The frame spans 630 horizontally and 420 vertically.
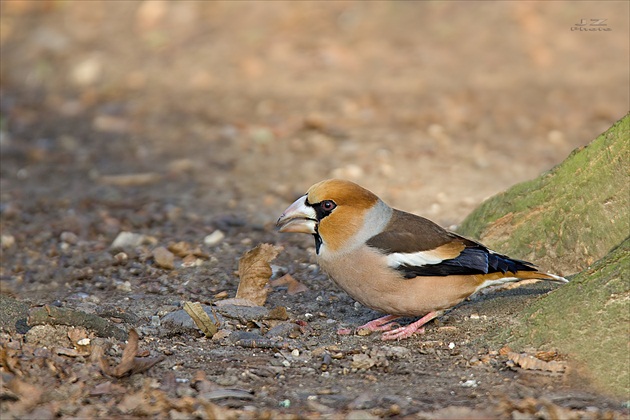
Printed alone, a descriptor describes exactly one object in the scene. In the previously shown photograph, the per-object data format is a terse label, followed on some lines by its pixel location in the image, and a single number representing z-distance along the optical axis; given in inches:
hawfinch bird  388.2
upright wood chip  438.9
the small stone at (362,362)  345.1
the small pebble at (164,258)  498.9
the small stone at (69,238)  553.4
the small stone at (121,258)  512.4
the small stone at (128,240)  542.9
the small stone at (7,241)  555.8
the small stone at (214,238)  539.9
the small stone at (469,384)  323.0
